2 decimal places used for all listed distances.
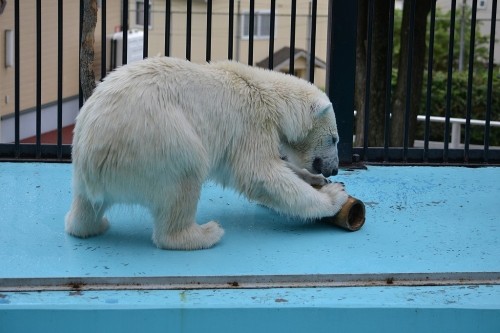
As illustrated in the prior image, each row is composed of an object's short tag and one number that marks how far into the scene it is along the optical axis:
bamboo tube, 4.40
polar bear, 3.82
